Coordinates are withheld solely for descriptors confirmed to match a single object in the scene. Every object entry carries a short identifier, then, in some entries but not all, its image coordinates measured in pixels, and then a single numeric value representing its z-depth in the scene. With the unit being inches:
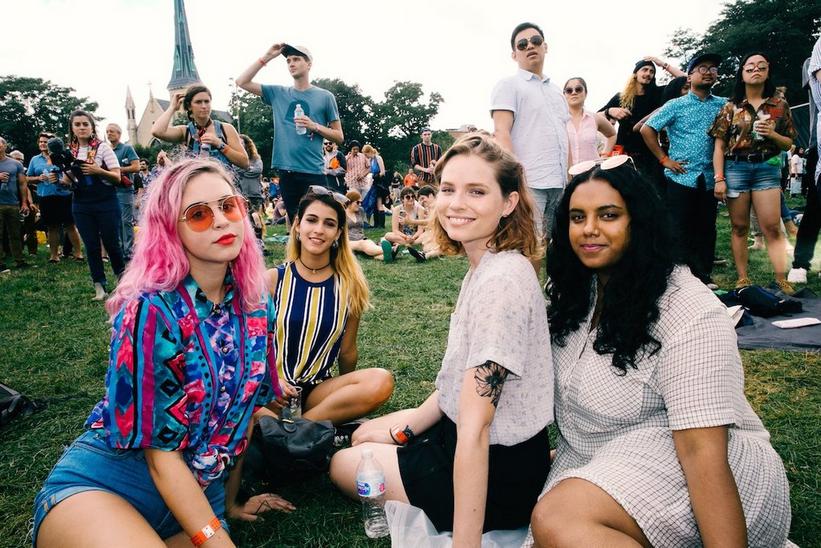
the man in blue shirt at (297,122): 196.9
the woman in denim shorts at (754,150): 196.7
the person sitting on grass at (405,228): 360.5
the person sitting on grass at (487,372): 66.0
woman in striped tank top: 119.2
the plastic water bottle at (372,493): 85.9
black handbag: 93.3
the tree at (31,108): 1888.5
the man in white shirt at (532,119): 170.4
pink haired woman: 64.6
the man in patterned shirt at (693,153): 211.9
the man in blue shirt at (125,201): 305.0
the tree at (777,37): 1352.1
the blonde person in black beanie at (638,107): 255.9
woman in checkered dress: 59.8
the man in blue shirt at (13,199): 343.3
